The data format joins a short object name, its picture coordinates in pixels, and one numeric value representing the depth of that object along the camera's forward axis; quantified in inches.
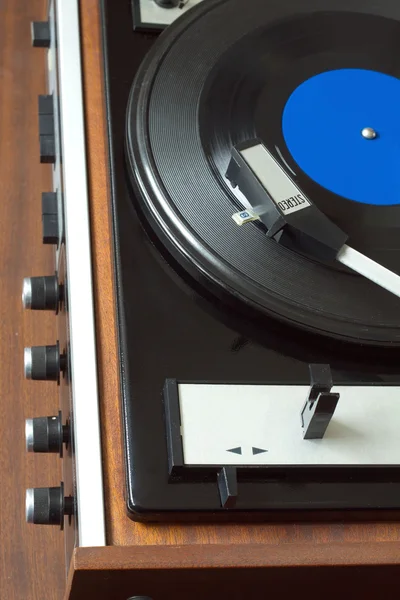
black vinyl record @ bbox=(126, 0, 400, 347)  29.1
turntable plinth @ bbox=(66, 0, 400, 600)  26.6
